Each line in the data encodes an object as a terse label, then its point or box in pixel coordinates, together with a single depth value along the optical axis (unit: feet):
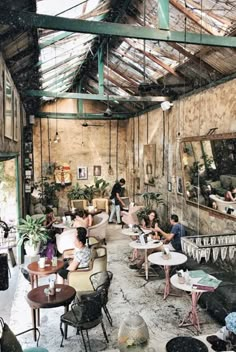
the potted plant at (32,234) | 23.86
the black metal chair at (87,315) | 13.44
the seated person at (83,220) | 27.25
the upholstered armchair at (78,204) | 39.17
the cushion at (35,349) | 11.27
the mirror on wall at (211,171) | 20.01
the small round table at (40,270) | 17.49
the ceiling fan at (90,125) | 42.93
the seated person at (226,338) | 8.41
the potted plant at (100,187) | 42.52
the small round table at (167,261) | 18.08
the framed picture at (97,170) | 43.68
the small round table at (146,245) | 21.32
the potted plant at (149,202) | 31.71
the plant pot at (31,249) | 24.08
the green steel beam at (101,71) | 27.02
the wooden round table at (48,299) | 14.02
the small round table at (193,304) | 15.16
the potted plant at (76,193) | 41.06
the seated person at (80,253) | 17.15
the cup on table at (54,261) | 18.37
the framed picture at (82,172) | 43.20
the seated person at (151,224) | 24.92
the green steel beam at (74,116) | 41.55
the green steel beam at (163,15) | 13.48
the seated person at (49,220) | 29.03
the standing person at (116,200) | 37.37
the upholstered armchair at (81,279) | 16.93
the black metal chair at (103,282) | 14.78
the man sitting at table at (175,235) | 22.11
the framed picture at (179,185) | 27.71
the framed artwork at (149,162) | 34.48
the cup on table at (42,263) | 18.10
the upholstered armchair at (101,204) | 39.17
